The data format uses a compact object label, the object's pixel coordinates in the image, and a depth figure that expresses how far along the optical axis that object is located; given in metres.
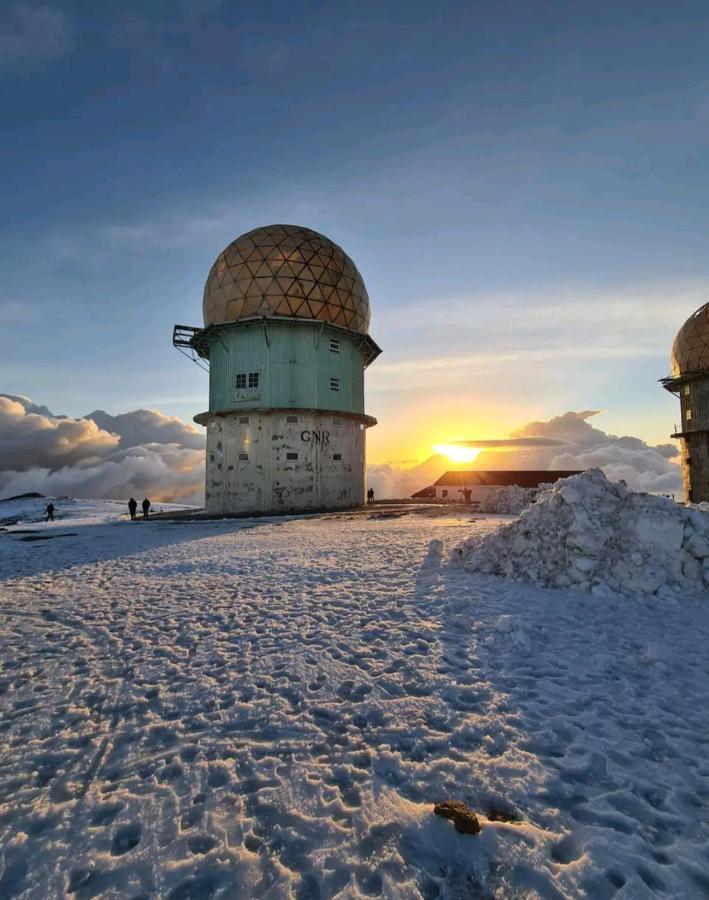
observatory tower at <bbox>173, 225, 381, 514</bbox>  23.77
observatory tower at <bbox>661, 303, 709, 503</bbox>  32.50
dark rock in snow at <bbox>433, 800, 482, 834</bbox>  2.35
